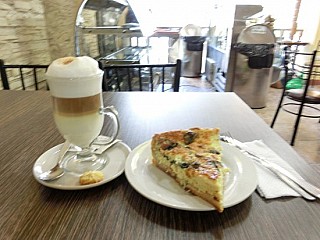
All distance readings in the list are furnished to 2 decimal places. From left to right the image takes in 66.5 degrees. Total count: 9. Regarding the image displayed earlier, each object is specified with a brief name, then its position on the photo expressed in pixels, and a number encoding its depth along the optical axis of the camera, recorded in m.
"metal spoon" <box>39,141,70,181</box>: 0.58
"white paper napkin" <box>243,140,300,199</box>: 0.56
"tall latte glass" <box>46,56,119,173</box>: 0.58
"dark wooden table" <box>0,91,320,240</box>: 0.45
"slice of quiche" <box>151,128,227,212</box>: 0.49
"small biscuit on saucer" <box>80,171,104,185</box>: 0.56
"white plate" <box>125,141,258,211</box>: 0.49
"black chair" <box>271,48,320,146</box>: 2.29
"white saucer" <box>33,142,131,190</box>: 0.56
